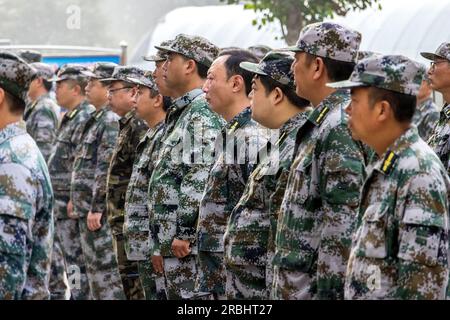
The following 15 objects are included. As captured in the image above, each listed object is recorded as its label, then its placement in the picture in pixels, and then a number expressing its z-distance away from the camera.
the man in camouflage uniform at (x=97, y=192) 15.41
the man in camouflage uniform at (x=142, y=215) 12.26
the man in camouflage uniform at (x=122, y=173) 13.70
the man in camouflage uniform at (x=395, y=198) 6.72
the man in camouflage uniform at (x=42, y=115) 18.98
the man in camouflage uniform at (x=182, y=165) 11.15
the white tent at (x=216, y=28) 32.65
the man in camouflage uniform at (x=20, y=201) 7.58
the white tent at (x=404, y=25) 25.66
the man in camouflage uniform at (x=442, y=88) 11.79
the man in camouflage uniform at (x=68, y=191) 16.58
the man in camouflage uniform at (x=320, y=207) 7.89
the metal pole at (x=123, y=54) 24.05
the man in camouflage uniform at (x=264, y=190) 8.82
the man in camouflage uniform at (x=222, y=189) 9.97
